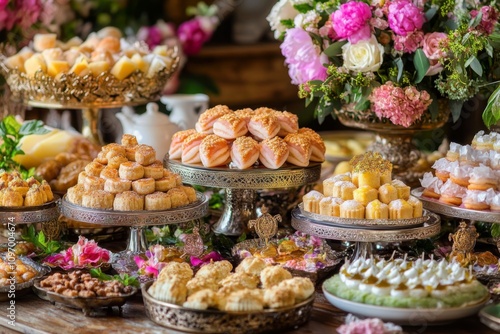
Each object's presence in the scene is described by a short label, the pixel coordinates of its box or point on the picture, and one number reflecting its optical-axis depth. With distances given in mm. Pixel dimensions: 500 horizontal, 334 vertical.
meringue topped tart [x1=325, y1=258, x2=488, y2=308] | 1909
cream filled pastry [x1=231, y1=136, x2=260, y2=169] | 2389
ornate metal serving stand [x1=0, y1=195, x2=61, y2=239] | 2439
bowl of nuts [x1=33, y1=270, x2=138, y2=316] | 2020
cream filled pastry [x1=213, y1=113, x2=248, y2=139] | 2449
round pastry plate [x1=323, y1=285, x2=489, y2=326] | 1888
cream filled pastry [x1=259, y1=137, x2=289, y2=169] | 2404
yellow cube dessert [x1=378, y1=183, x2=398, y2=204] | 2234
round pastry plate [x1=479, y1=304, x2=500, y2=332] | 1863
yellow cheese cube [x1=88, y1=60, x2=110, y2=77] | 2979
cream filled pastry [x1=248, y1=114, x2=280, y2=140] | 2461
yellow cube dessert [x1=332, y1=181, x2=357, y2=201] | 2264
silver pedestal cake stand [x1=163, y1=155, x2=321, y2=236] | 2389
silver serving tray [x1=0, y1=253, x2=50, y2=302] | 2127
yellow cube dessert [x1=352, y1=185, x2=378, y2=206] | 2227
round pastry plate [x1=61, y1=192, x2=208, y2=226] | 2238
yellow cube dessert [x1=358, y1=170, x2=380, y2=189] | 2275
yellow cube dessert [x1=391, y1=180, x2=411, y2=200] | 2262
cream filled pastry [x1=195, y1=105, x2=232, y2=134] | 2512
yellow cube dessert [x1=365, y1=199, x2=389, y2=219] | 2188
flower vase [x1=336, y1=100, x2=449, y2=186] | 2801
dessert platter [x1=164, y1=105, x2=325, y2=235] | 2395
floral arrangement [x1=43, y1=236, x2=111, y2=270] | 2301
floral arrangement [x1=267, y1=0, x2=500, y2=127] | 2484
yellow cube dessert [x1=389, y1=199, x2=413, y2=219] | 2189
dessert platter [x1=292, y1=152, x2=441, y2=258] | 2172
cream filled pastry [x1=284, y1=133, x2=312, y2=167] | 2449
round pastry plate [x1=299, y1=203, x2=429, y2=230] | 2174
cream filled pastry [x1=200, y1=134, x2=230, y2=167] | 2414
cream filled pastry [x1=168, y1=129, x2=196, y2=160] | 2541
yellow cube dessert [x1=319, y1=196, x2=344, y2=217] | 2221
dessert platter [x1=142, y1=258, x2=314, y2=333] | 1861
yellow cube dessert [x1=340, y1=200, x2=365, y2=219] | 2191
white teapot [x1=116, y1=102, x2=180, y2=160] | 2982
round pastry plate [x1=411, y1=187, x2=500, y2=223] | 2248
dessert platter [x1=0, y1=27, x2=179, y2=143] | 2979
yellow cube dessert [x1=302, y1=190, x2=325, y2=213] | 2262
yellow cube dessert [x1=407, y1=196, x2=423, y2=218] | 2217
